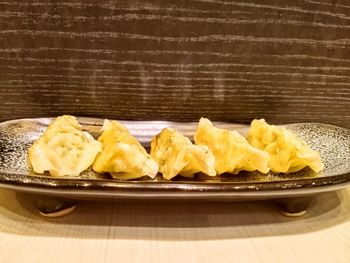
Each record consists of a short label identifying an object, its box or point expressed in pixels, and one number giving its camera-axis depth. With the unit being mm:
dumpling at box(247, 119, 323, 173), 237
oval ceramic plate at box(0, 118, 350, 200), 192
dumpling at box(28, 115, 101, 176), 215
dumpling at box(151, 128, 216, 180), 222
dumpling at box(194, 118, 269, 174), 232
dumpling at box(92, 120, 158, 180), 215
